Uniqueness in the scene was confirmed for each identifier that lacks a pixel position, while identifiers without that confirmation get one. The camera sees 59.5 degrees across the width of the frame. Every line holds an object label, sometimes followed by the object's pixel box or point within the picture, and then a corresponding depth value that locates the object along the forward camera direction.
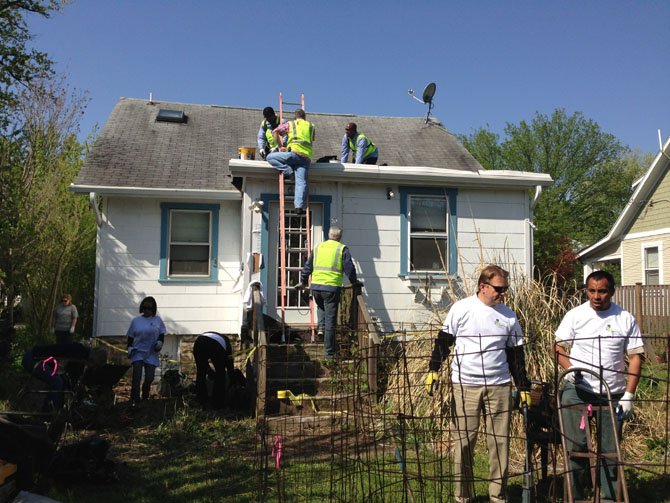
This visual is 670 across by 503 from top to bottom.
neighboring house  16.58
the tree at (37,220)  10.23
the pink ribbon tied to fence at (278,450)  4.36
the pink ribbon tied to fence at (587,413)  3.96
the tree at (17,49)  10.52
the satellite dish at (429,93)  14.28
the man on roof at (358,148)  10.51
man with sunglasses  4.35
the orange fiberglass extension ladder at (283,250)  8.95
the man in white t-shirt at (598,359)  4.23
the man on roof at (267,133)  9.98
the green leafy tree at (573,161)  41.88
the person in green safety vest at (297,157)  9.10
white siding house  9.75
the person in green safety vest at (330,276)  7.96
